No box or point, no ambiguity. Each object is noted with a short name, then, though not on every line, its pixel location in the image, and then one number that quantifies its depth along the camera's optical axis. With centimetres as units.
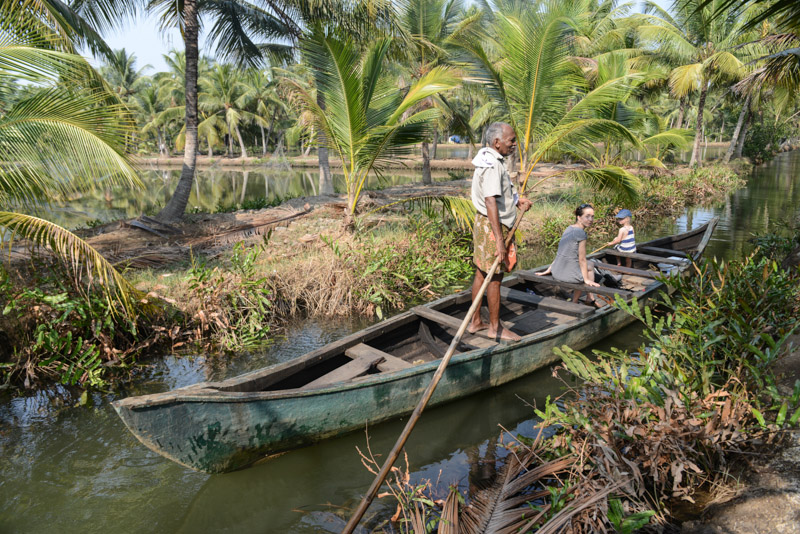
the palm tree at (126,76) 3478
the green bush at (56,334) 457
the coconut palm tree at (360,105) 686
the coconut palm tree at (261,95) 3303
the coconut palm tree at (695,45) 1750
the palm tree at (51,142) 407
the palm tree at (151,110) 3572
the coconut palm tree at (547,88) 805
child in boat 737
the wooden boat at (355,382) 310
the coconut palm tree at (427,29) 1474
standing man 428
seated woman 564
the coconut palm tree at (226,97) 3259
